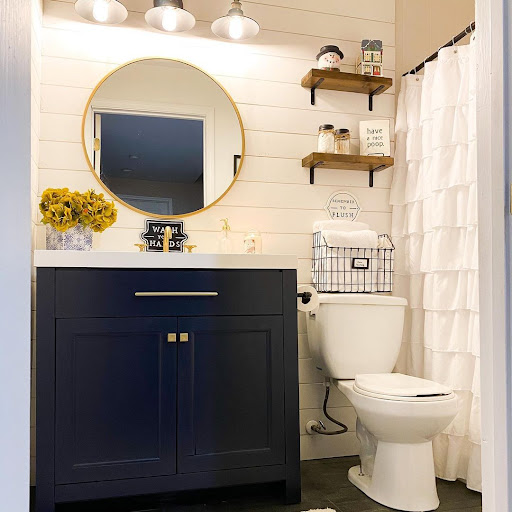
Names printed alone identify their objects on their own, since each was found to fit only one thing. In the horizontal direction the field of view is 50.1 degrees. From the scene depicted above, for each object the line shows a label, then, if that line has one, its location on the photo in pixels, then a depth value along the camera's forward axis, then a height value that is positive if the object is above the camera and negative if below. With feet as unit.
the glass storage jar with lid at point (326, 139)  8.79 +1.99
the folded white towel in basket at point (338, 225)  8.80 +0.61
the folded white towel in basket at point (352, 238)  8.36 +0.38
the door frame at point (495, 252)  3.47 +0.07
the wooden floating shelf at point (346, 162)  8.60 +1.61
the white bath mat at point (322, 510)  6.55 -2.96
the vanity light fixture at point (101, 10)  7.77 +3.61
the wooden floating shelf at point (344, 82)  8.66 +2.93
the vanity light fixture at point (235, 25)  8.14 +3.57
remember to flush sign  9.10 +0.95
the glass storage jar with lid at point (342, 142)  8.84 +1.96
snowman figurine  8.75 +3.30
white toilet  6.50 -1.63
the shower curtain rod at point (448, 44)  7.57 +3.23
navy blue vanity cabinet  6.24 -1.42
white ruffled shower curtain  7.36 +0.26
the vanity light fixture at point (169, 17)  7.91 +3.60
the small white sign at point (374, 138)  9.05 +2.08
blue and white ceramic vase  7.05 +0.31
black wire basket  8.42 -0.09
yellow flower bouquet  6.96 +0.58
